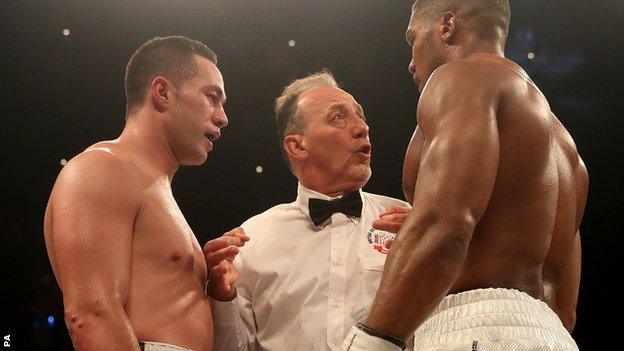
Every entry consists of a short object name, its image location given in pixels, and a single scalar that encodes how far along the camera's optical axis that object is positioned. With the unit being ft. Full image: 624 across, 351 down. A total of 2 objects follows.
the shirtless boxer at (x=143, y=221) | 5.61
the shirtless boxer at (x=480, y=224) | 5.08
